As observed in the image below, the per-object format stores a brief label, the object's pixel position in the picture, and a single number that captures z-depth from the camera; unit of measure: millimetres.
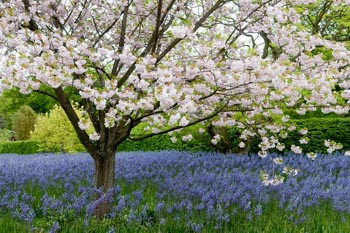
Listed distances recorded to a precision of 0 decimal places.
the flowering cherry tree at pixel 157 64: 4906
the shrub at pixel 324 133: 13789
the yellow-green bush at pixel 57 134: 18422
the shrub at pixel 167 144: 13805
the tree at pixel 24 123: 29656
